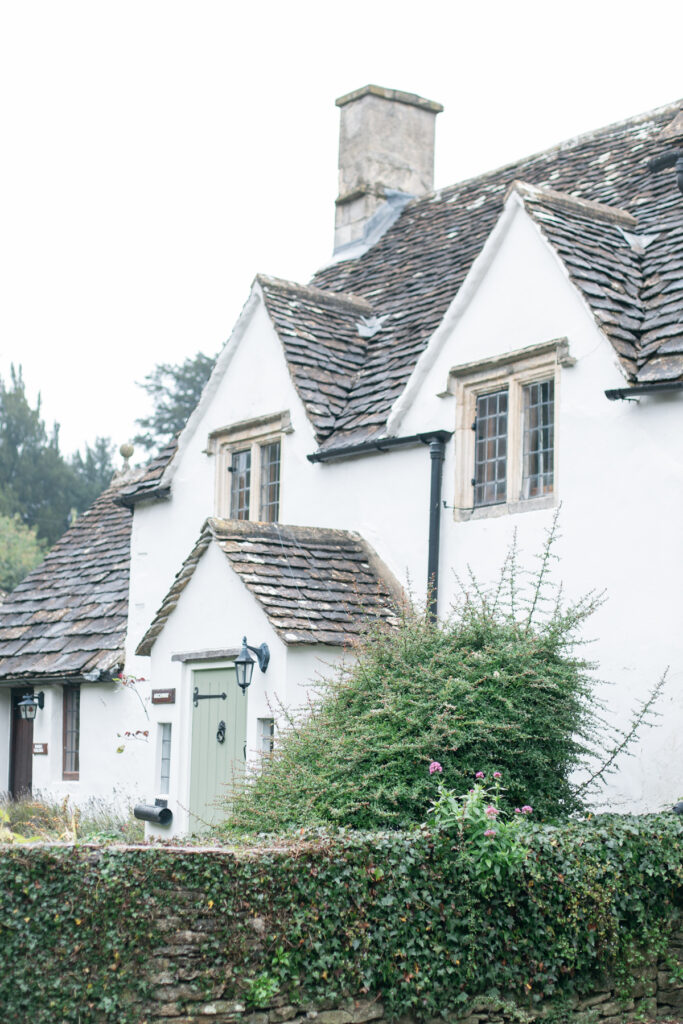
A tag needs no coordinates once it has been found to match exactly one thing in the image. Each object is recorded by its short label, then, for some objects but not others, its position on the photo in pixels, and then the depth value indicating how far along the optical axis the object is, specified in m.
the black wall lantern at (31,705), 19.14
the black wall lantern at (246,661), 12.38
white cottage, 11.52
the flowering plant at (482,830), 7.87
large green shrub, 9.09
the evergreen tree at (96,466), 65.69
